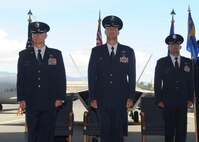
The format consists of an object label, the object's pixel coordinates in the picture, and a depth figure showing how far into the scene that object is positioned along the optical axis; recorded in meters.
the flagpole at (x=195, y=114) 7.21
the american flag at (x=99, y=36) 16.06
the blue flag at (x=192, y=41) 8.07
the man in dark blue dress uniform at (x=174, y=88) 6.68
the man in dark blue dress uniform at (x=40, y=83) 5.77
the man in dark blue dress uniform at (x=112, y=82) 5.55
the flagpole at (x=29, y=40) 10.15
